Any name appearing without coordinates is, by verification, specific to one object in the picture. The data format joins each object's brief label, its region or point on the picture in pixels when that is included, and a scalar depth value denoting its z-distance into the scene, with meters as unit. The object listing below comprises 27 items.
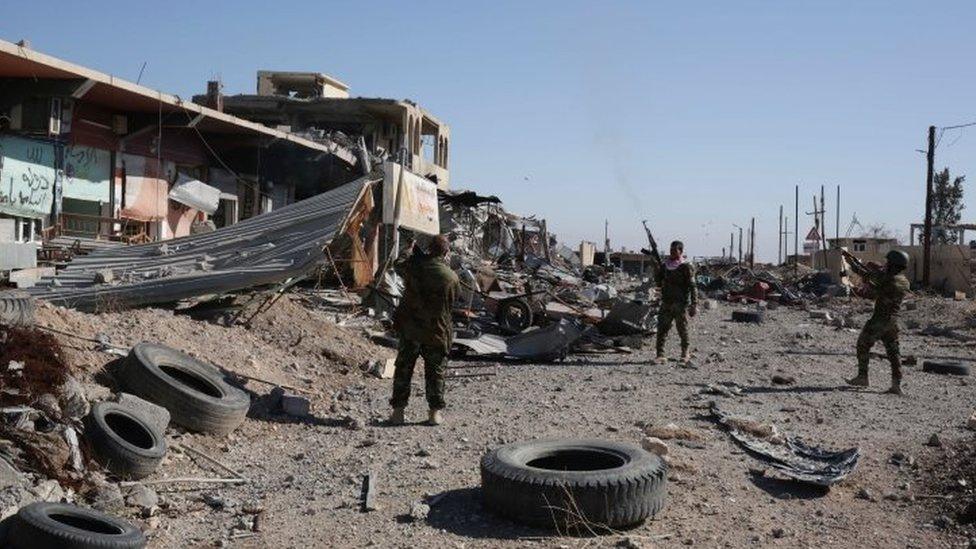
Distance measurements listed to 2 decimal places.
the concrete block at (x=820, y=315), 24.52
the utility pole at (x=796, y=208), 63.31
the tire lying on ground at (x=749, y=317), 22.61
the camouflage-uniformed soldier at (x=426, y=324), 8.38
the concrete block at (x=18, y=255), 11.80
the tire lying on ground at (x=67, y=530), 4.48
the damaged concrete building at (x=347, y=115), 34.19
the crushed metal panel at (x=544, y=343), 13.38
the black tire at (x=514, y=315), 15.12
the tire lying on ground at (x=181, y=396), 7.52
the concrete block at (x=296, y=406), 8.68
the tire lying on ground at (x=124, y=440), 6.09
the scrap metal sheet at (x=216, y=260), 10.59
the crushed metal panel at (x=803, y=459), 6.46
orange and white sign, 14.30
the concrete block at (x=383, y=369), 11.04
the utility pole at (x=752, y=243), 63.97
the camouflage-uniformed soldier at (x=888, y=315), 11.44
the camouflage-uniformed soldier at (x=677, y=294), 13.36
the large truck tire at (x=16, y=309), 7.98
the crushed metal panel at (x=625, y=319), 14.92
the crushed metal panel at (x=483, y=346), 13.16
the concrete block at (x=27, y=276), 11.49
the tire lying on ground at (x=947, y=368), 13.52
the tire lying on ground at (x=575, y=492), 5.41
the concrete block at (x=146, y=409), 6.90
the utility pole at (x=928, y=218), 34.59
